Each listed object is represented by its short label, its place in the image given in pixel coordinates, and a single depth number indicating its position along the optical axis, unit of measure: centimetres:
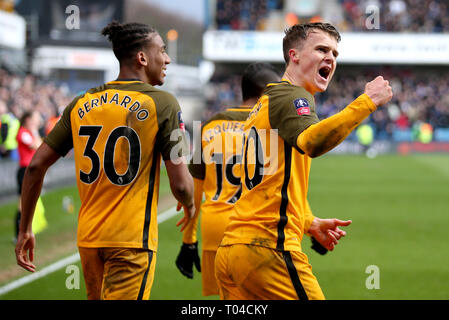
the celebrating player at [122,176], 669
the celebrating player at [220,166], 972
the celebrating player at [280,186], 639
